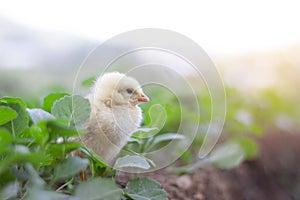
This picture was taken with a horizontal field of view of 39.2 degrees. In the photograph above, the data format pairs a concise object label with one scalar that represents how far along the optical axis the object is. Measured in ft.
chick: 2.24
